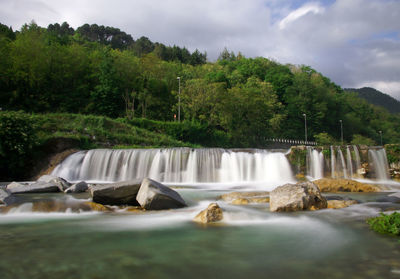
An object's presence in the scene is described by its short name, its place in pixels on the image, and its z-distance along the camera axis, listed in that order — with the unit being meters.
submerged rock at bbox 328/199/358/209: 8.87
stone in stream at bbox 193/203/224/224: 7.22
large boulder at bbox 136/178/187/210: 8.70
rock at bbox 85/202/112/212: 8.76
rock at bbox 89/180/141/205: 9.22
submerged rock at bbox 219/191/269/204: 10.07
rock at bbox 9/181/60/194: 12.21
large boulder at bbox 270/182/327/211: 8.35
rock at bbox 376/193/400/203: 10.04
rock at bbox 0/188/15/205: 9.19
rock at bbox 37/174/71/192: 13.22
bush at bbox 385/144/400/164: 19.86
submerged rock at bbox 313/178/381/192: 13.44
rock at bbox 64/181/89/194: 12.59
